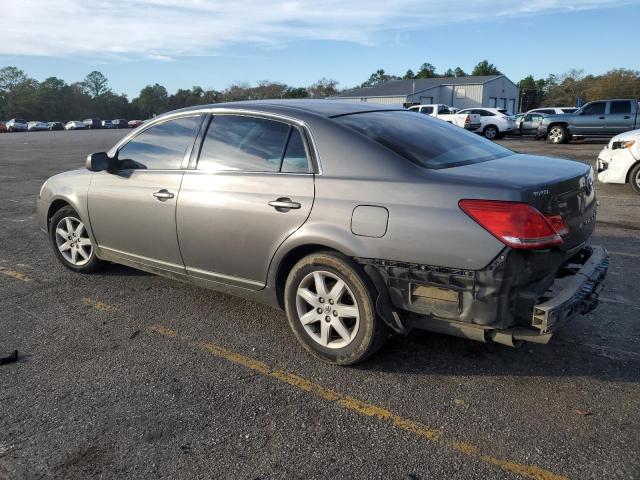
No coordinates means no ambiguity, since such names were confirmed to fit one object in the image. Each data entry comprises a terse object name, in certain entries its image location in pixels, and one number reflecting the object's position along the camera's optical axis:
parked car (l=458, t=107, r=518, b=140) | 26.33
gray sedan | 2.83
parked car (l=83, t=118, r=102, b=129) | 81.25
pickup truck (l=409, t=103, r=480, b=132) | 25.53
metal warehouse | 60.74
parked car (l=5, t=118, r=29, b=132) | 66.75
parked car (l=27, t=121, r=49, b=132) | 71.12
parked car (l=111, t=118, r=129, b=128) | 84.70
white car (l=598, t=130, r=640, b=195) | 9.13
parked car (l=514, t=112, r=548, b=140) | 26.23
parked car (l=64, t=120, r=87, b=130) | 76.00
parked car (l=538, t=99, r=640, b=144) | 20.22
